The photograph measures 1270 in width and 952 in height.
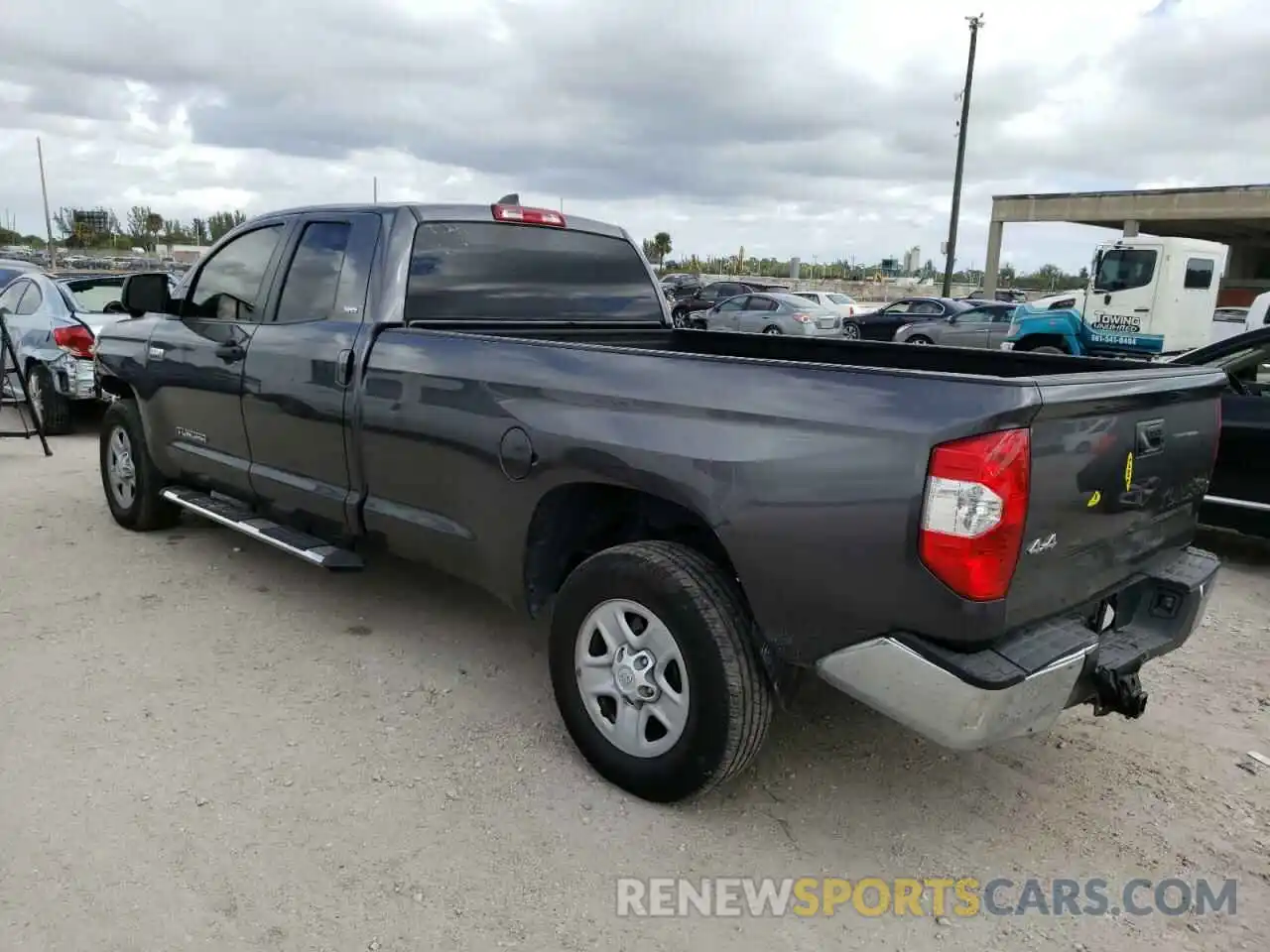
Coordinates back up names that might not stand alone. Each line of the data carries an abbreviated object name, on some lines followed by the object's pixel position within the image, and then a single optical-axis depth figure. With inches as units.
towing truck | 653.9
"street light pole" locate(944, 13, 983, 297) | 1200.8
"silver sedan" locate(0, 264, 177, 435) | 348.8
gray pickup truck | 91.9
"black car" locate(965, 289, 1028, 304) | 1499.5
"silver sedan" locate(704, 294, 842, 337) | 884.0
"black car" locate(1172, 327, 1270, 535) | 218.7
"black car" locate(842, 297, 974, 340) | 880.9
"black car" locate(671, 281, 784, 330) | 1133.5
